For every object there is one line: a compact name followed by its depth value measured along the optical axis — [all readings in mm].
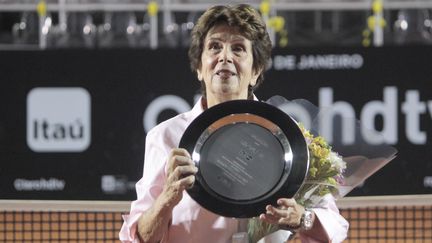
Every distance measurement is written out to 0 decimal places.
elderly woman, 7215
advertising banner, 11412
